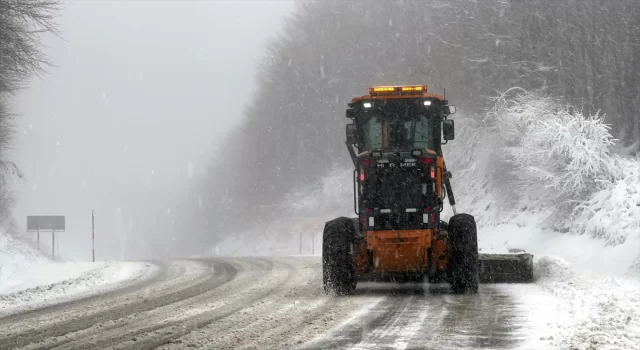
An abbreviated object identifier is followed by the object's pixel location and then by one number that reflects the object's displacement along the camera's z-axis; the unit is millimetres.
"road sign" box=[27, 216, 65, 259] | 41438
